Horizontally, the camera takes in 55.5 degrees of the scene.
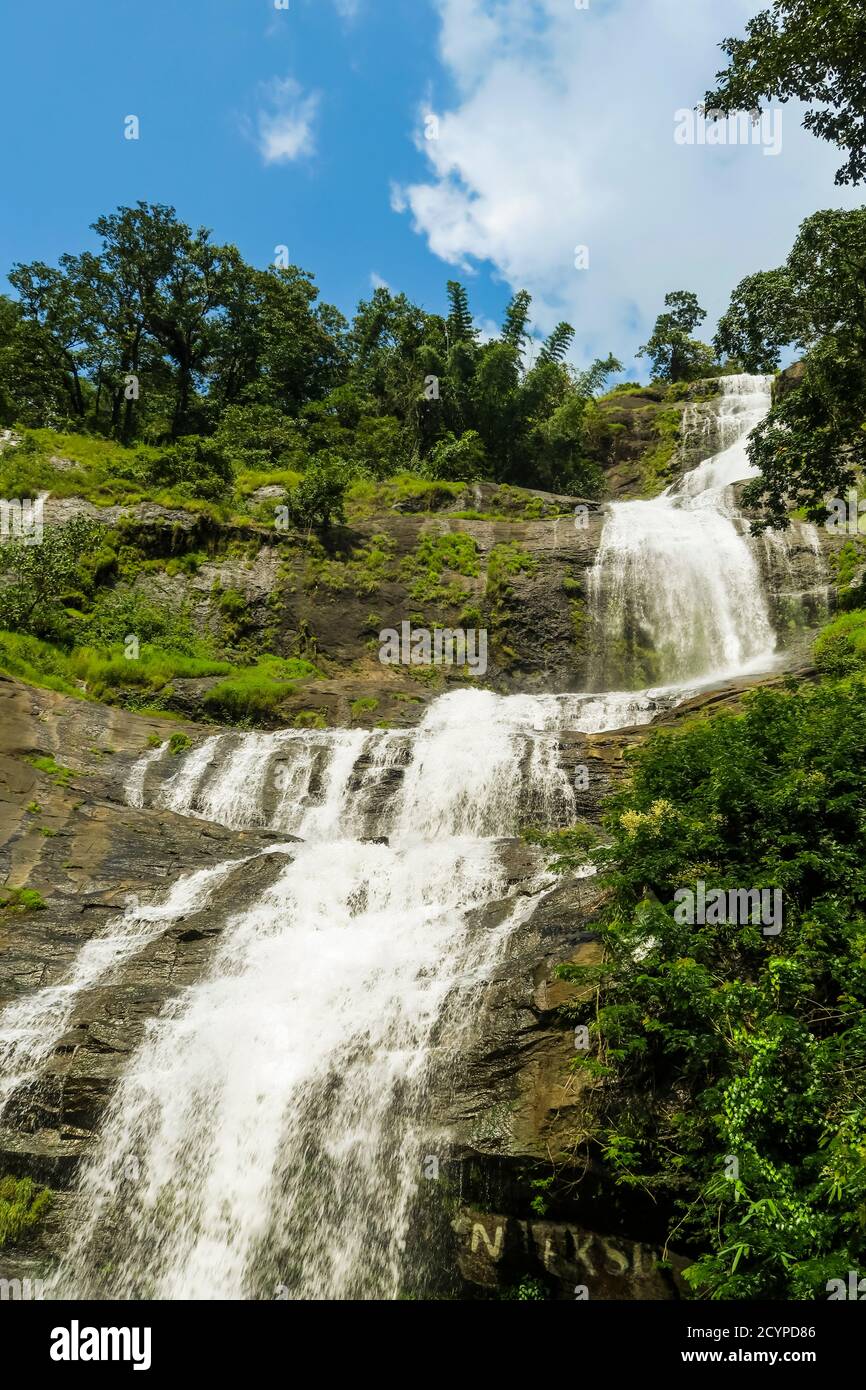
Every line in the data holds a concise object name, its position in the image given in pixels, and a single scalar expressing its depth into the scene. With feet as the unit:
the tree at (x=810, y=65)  45.98
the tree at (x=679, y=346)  178.40
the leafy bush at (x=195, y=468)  104.01
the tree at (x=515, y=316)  137.90
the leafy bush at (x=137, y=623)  82.12
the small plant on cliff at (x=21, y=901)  40.16
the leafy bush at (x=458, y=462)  125.18
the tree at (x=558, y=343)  146.72
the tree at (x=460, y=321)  140.36
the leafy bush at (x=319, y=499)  99.86
